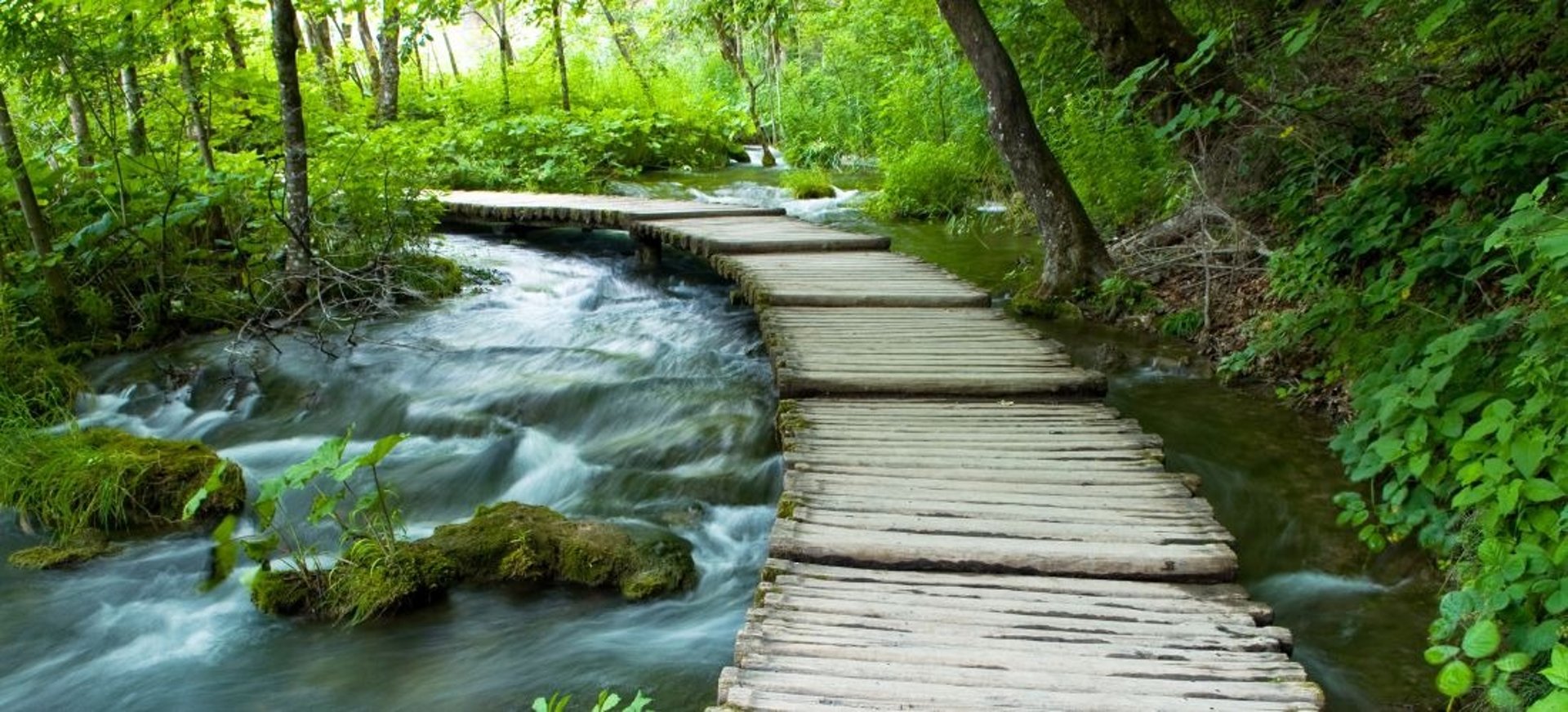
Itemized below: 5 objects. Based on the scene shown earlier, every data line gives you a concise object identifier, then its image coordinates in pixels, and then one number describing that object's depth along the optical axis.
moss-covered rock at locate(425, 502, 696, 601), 4.51
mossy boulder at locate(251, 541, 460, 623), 4.25
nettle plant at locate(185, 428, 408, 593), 3.93
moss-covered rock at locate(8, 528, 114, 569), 4.86
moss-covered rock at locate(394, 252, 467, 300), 9.41
